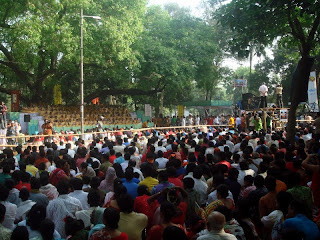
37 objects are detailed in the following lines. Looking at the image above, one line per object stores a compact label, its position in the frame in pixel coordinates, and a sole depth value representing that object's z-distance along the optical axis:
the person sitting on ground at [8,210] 5.25
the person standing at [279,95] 20.92
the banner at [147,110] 35.34
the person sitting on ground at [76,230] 4.35
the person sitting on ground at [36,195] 6.08
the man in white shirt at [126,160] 8.81
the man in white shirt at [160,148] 11.50
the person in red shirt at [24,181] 6.80
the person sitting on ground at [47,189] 6.51
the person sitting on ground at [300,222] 4.06
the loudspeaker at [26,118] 26.53
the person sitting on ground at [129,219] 4.69
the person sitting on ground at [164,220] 4.36
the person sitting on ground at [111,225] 4.14
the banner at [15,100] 29.11
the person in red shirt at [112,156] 9.81
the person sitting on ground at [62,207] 5.52
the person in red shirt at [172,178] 6.50
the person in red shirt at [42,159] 9.70
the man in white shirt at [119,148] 11.62
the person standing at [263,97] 20.42
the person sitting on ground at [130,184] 6.41
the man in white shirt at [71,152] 11.48
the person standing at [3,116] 23.09
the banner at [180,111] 39.97
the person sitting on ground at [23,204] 5.74
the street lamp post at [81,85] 19.75
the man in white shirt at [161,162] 9.45
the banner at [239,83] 36.47
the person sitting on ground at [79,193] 6.23
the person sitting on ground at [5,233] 4.34
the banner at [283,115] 19.84
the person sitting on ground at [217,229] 3.82
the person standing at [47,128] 19.26
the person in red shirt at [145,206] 5.41
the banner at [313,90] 21.02
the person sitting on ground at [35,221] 4.47
